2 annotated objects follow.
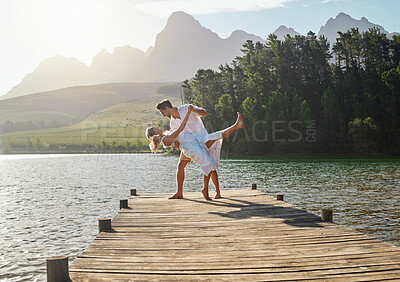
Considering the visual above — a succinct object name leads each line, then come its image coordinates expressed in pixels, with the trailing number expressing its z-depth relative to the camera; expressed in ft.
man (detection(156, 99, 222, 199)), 31.58
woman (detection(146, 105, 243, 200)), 30.25
